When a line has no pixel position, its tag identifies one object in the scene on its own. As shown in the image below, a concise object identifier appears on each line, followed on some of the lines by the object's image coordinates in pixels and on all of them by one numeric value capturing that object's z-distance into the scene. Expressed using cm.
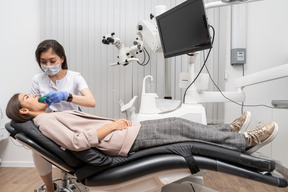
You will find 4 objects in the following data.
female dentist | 152
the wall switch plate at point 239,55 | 241
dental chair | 94
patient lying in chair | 102
